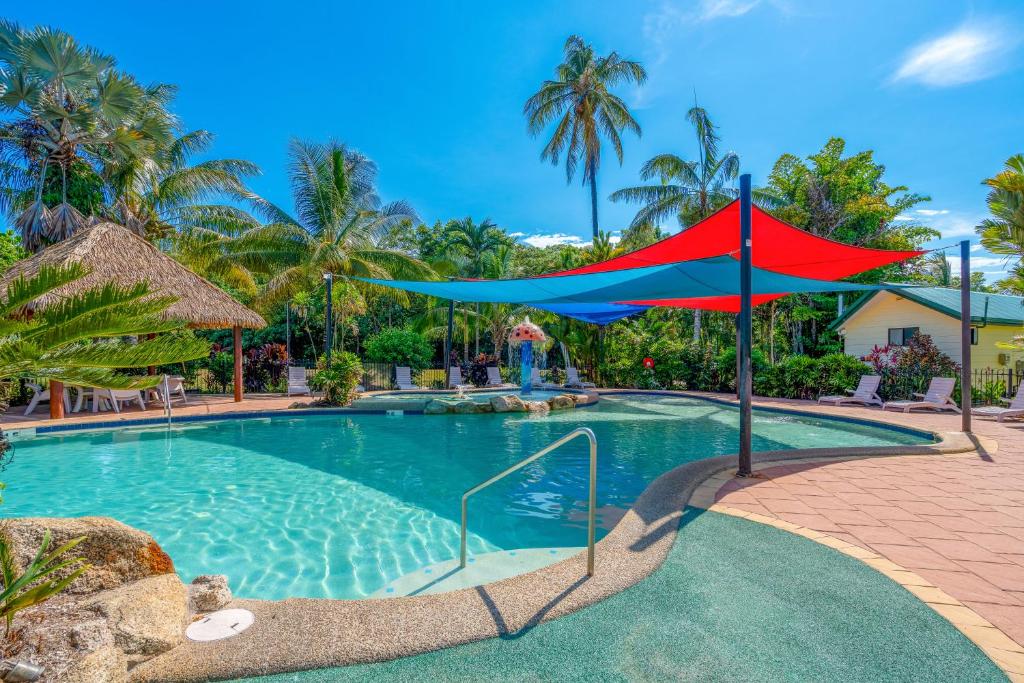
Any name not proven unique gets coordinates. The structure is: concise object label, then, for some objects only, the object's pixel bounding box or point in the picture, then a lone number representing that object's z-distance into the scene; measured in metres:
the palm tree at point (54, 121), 12.45
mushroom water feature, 13.47
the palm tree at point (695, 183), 18.89
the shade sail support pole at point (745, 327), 4.98
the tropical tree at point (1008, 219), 9.07
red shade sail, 6.58
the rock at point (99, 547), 2.55
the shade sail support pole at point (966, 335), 7.15
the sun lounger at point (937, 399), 10.48
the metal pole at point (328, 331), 12.84
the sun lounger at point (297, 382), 14.46
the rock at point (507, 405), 11.48
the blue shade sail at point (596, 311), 12.93
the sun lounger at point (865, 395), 11.70
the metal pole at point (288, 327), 20.53
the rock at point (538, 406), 11.59
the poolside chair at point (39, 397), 10.80
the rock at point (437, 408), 11.38
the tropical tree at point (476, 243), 22.22
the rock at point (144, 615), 2.07
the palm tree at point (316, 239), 16.62
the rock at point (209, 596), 2.59
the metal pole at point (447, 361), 15.20
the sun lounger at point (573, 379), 15.99
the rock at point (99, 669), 1.69
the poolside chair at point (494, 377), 17.70
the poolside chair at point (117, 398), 10.98
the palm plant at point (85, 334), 2.26
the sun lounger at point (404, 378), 16.55
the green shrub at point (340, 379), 12.26
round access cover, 2.29
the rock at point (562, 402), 12.09
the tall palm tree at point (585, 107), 20.75
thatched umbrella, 10.36
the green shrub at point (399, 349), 18.98
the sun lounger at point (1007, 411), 9.28
